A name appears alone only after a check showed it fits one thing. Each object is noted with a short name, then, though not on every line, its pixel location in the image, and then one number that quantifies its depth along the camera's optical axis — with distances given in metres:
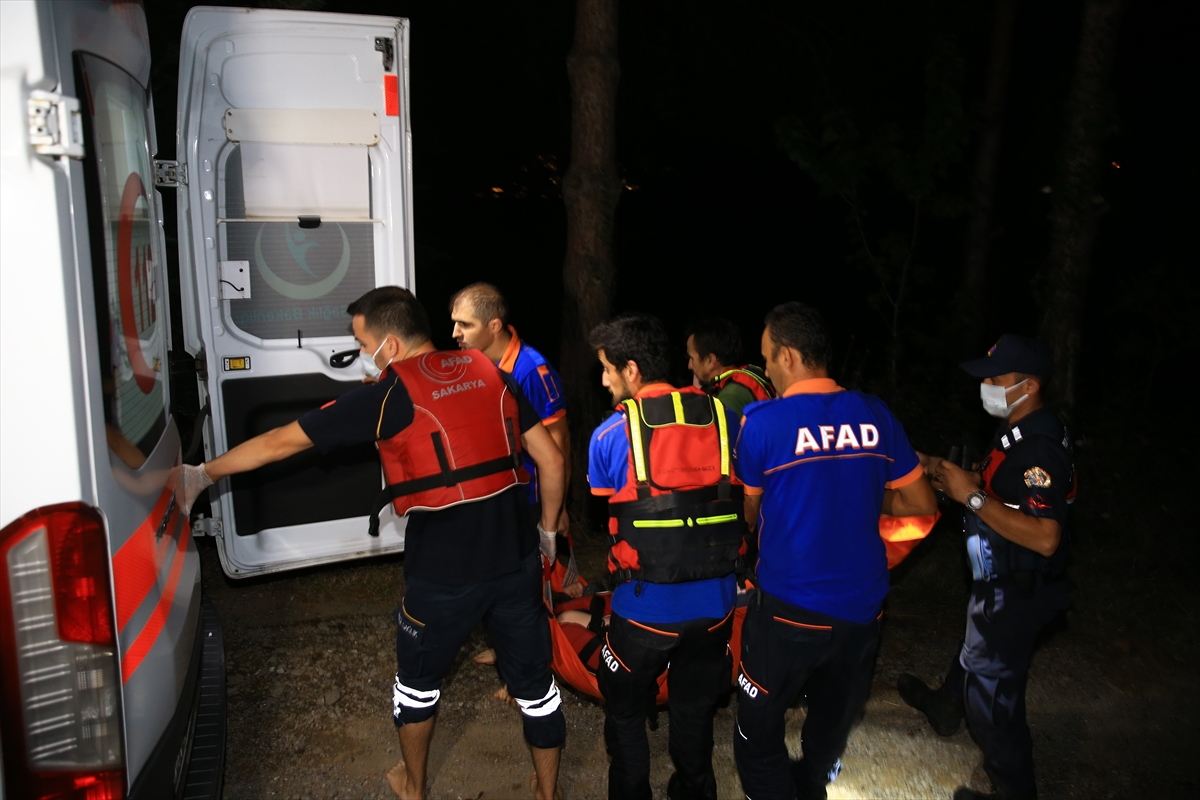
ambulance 1.59
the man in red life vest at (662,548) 2.66
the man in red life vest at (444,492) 2.67
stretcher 2.96
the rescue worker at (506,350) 3.76
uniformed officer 2.90
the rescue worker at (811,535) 2.58
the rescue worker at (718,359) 3.93
